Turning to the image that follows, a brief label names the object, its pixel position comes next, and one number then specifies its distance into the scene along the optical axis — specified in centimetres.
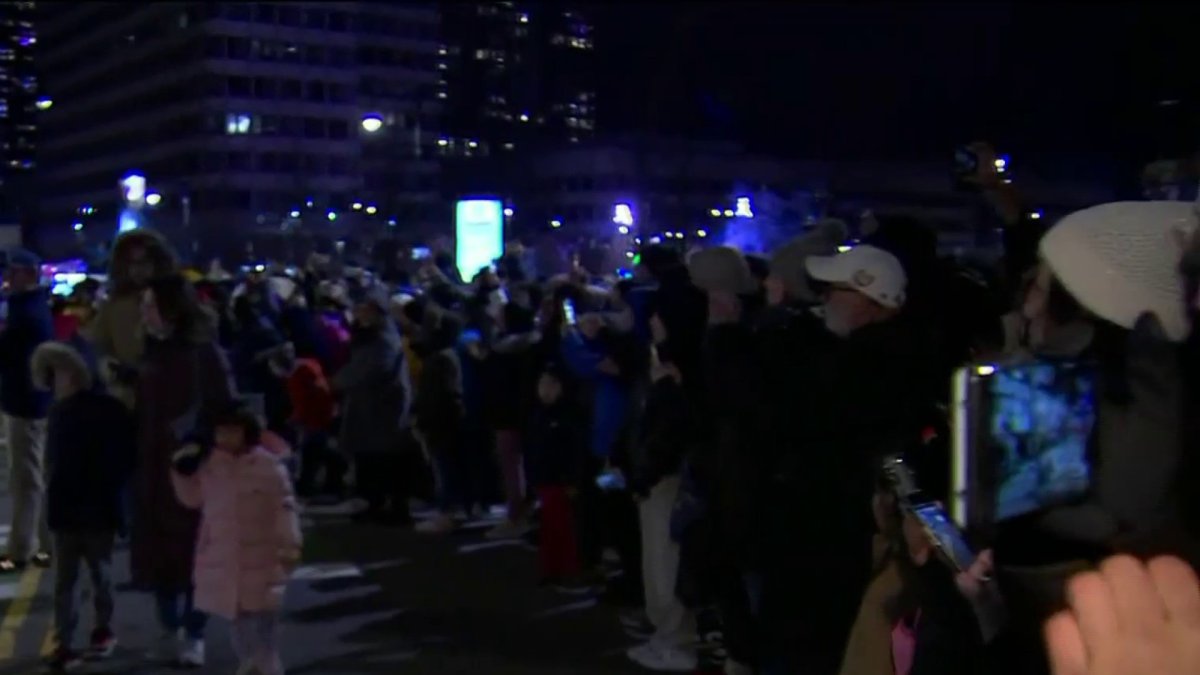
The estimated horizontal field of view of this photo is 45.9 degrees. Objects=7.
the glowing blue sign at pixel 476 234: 2459
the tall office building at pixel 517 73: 13625
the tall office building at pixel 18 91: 13138
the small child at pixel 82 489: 746
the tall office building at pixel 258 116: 9525
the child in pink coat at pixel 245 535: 670
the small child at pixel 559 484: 965
